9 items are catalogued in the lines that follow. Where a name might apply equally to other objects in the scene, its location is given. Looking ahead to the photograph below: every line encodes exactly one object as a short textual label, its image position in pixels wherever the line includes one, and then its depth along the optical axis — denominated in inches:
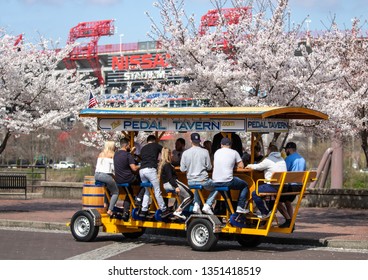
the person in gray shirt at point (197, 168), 597.9
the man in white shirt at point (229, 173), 585.9
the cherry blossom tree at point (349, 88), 861.8
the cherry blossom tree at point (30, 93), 934.4
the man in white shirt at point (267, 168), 579.5
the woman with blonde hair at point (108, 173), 648.4
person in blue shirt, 606.7
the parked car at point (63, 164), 3233.3
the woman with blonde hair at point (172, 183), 614.5
